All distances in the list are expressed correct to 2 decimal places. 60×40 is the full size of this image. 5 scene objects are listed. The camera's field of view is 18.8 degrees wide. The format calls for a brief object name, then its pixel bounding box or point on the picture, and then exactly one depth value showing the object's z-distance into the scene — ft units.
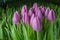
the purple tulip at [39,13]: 2.59
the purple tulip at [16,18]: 2.76
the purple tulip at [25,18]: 2.55
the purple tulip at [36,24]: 2.36
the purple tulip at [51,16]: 2.63
